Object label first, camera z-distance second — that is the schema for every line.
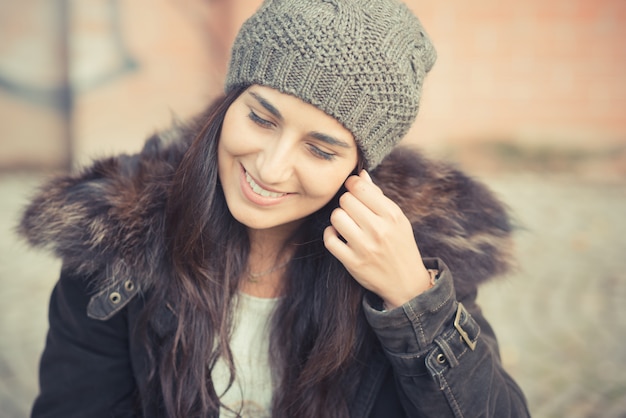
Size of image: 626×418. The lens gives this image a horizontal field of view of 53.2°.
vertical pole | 5.61
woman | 1.64
